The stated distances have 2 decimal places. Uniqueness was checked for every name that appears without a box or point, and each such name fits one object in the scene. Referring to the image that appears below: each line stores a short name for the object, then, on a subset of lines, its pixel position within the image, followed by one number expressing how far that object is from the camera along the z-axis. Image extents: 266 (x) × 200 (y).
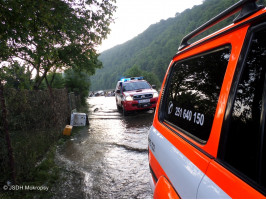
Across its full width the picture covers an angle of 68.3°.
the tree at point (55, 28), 4.09
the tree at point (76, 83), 19.34
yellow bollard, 7.02
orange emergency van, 0.87
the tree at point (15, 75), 5.25
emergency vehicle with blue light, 10.19
